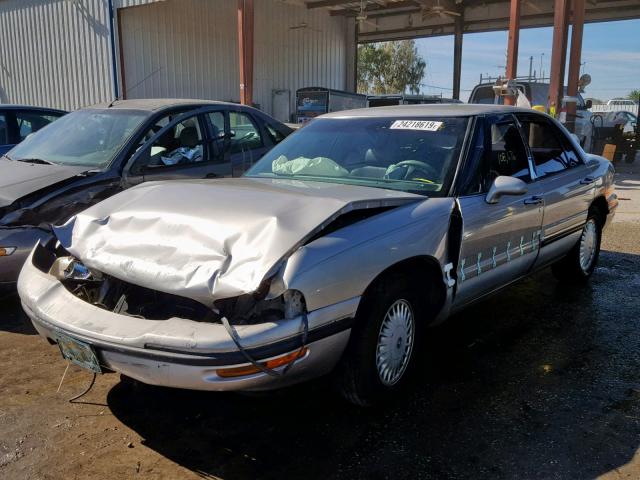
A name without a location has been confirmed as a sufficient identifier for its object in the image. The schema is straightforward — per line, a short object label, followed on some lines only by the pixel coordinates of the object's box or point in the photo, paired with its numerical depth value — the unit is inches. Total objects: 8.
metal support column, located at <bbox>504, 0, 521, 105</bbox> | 560.1
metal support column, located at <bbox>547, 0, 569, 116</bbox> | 534.6
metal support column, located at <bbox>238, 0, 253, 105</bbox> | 550.3
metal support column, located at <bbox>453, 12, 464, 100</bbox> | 884.6
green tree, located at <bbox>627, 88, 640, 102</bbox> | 2864.7
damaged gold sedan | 93.9
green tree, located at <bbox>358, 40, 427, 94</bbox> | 1829.5
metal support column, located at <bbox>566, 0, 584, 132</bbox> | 577.6
